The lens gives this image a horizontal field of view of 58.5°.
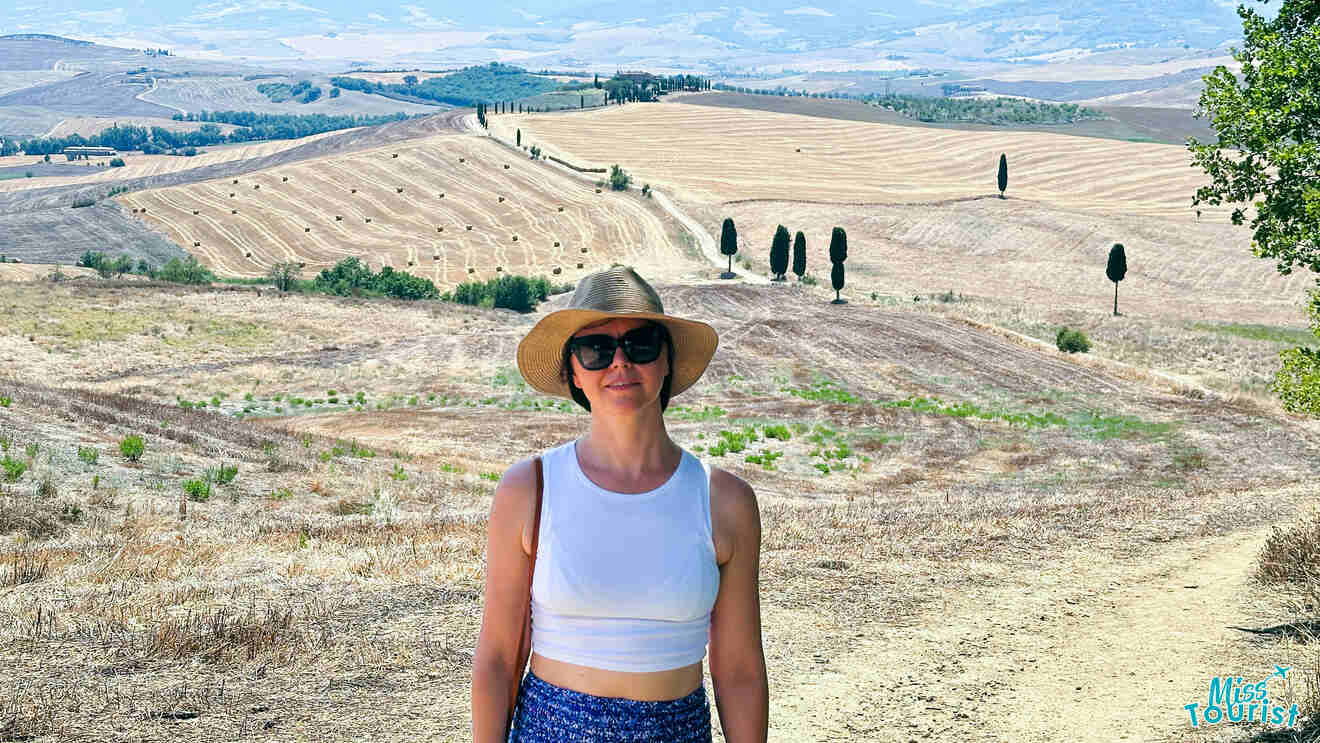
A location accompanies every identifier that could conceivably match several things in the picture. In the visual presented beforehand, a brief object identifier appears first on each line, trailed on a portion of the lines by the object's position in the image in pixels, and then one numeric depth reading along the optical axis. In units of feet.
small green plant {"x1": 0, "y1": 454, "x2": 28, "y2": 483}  63.46
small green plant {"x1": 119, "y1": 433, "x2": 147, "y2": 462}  74.33
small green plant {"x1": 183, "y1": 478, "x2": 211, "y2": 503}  66.39
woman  14.37
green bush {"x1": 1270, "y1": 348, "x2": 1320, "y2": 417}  49.29
